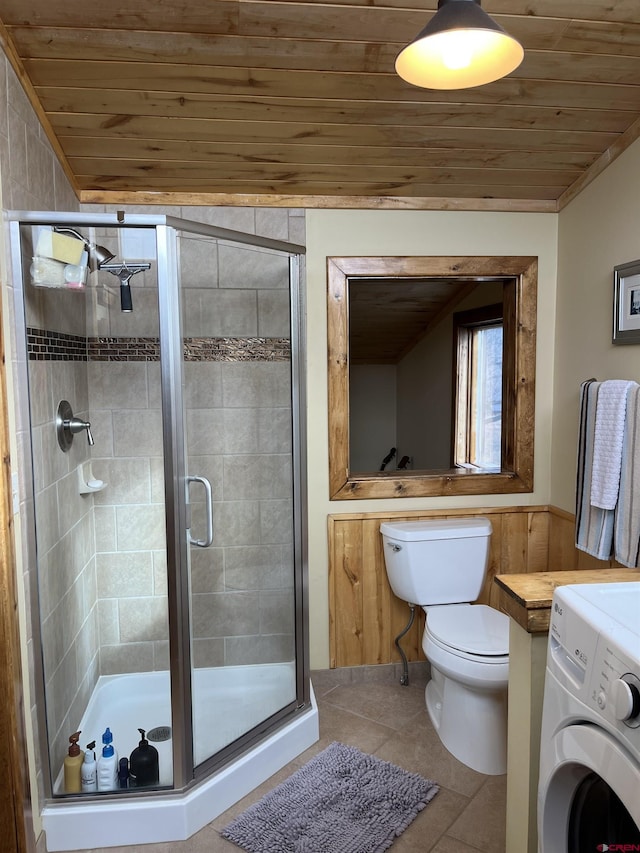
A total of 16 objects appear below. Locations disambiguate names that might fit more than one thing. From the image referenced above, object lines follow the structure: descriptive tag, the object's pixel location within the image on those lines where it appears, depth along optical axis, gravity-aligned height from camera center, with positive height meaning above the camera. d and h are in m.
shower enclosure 2.03 -0.45
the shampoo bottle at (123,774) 2.10 -1.28
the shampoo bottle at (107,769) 2.09 -1.26
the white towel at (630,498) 2.22 -0.41
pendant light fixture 1.30 +0.72
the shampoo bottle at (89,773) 2.08 -1.26
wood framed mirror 2.83 +0.04
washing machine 1.09 -0.63
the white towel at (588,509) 2.37 -0.49
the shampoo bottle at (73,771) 2.07 -1.25
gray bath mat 2.01 -1.43
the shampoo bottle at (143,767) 2.10 -1.26
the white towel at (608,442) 2.29 -0.22
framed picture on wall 2.33 +0.29
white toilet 2.35 -0.97
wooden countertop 1.52 -0.52
